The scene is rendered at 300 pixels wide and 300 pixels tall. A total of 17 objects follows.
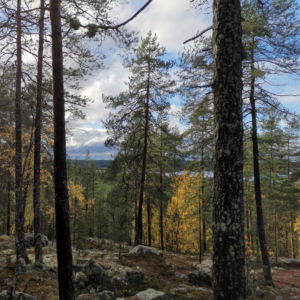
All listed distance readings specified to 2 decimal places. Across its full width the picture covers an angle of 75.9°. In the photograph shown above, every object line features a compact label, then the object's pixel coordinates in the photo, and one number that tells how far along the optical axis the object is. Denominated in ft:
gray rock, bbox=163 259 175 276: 30.99
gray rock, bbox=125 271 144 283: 24.68
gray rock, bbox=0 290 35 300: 12.60
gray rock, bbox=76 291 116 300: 15.22
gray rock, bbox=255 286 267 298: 23.70
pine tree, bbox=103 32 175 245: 36.14
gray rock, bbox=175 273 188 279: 32.05
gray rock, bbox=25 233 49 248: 35.37
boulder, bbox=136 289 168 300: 19.10
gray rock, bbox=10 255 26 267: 19.91
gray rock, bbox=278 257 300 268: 51.36
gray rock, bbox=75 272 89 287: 20.46
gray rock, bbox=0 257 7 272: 19.56
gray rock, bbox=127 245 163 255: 35.05
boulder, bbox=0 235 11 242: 37.69
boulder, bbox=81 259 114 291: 20.97
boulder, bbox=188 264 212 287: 28.35
